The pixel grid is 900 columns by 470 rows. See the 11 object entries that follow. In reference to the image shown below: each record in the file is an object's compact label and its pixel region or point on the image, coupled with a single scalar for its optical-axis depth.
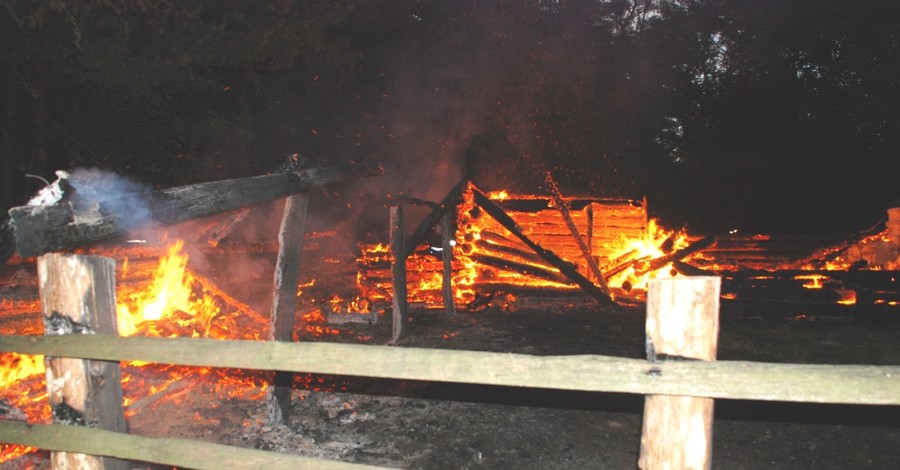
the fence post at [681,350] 2.11
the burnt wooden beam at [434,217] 7.96
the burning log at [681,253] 10.40
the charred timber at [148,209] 2.65
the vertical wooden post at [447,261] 9.14
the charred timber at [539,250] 9.45
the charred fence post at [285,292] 4.80
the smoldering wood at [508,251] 10.54
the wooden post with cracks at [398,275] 7.47
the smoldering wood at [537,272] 10.21
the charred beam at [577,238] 10.27
